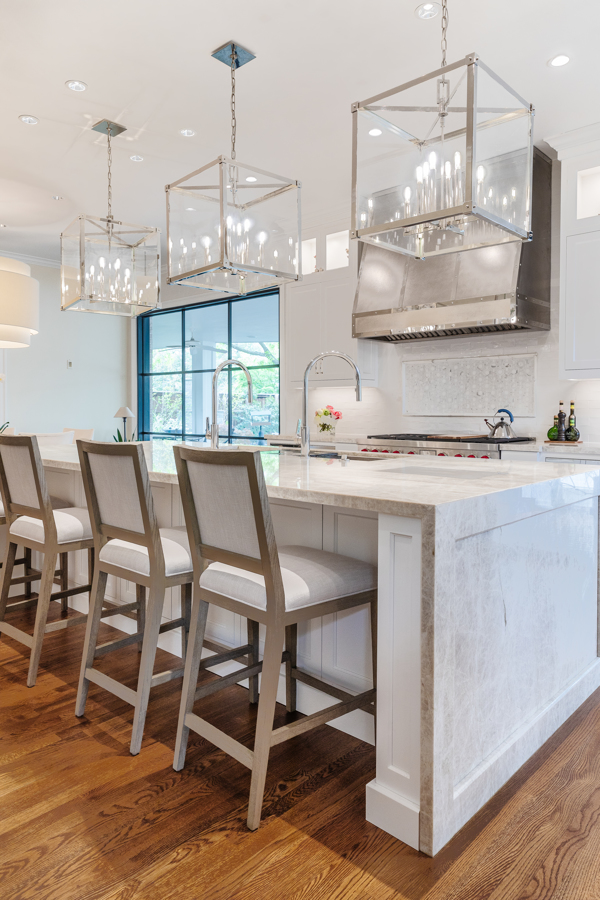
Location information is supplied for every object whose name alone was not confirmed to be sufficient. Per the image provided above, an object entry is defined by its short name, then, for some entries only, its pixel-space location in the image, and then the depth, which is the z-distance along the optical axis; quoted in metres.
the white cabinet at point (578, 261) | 3.89
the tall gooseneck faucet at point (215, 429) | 3.07
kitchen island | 1.50
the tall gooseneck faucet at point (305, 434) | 2.73
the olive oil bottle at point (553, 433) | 4.20
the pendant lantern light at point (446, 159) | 1.70
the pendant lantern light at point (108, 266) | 3.51
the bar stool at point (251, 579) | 1.59
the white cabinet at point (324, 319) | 5.42
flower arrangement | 5.78
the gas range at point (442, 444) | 4.24
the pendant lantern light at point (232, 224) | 2.60
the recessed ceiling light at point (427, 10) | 2.74
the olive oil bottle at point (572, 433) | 4.19
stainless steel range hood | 4.13
